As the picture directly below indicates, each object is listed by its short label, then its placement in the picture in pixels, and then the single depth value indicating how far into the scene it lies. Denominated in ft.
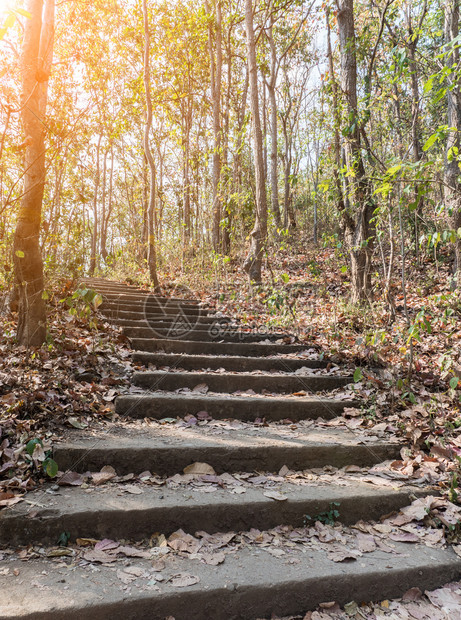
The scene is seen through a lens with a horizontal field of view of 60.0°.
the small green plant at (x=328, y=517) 6.68
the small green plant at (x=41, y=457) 6.41
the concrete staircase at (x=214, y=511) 5.05
